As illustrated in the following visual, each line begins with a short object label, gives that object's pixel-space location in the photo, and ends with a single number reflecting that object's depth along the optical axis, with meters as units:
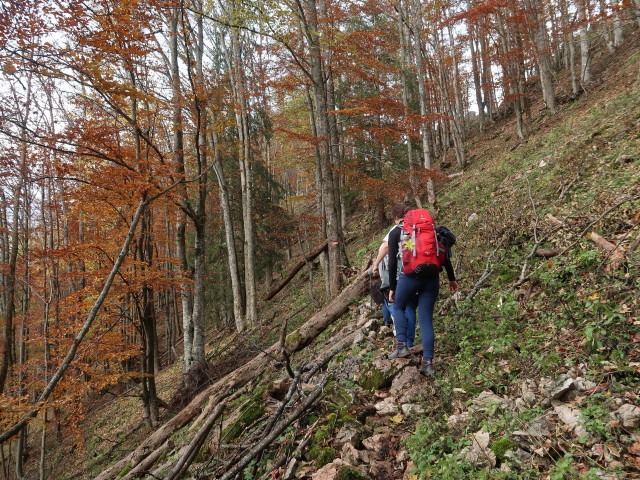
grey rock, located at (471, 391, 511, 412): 2.92
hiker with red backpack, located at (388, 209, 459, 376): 3.90
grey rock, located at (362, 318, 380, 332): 5.42
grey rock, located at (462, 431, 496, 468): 2.43
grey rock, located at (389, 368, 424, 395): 3.80
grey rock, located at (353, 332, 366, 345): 5.14
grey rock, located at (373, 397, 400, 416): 3.52
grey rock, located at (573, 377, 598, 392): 2.66
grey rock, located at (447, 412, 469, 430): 2.92
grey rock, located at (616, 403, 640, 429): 2.21
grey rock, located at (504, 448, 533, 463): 2.36
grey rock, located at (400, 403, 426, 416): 3.33
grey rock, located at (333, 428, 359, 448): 3.18
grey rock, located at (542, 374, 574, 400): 2.69
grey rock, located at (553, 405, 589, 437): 2.35
